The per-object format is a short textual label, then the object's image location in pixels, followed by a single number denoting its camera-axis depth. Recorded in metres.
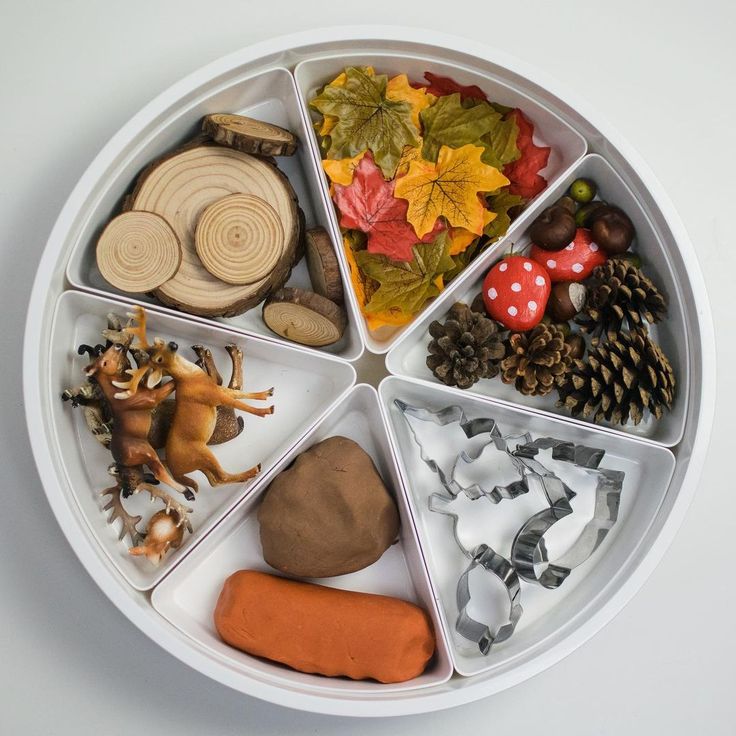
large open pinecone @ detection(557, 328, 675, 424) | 1.11
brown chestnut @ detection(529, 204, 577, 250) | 1.15
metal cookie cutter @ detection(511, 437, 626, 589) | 1.15
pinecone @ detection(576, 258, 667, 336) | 1.12
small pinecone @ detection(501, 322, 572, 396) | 1.12
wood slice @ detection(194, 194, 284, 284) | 1.10
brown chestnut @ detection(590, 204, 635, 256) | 1.16
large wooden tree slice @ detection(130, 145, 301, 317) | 1.12
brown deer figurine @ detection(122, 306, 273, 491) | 1.07
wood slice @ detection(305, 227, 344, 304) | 1.13
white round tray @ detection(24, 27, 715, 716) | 1.08
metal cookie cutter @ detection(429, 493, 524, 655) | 1.15
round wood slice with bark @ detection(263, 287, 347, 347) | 1.12
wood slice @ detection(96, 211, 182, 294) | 1.08
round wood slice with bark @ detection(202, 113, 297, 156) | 1.09
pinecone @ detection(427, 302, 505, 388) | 1.14
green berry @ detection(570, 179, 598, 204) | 1.18
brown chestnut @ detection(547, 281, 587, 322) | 1.17
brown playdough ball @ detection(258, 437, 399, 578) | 1.12
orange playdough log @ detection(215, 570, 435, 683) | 1.11
